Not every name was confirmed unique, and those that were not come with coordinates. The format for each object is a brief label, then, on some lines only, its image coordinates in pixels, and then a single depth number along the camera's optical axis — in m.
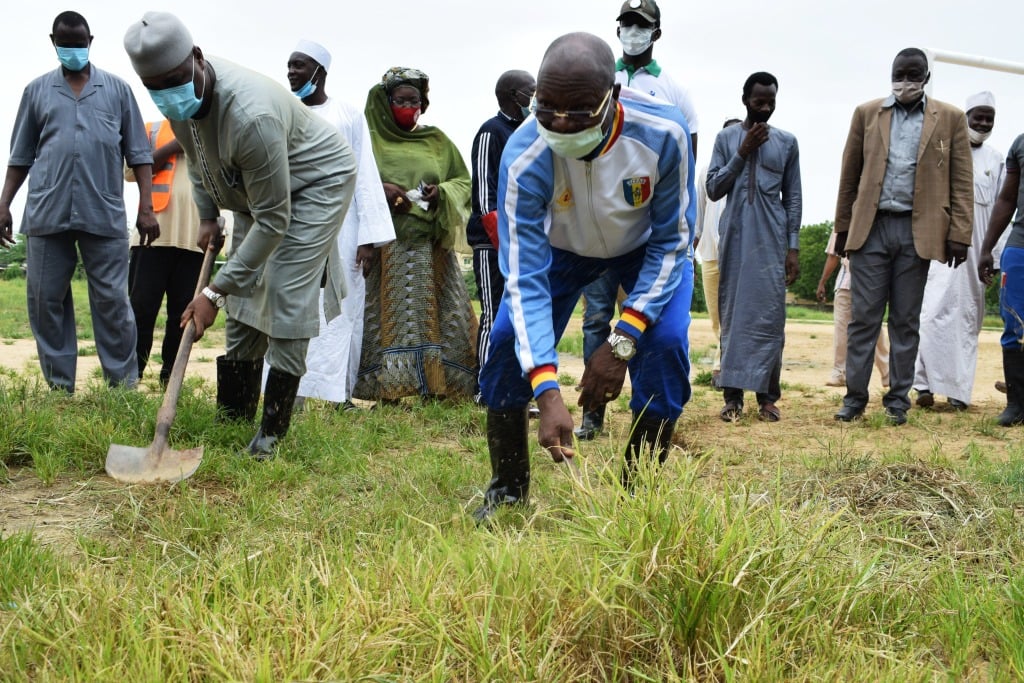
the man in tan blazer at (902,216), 6.20
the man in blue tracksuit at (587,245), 2.98
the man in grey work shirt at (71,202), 5.71
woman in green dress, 6.32
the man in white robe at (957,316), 7.30
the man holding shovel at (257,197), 3.83
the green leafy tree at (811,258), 28.77
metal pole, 15.12
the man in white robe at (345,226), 5.93
